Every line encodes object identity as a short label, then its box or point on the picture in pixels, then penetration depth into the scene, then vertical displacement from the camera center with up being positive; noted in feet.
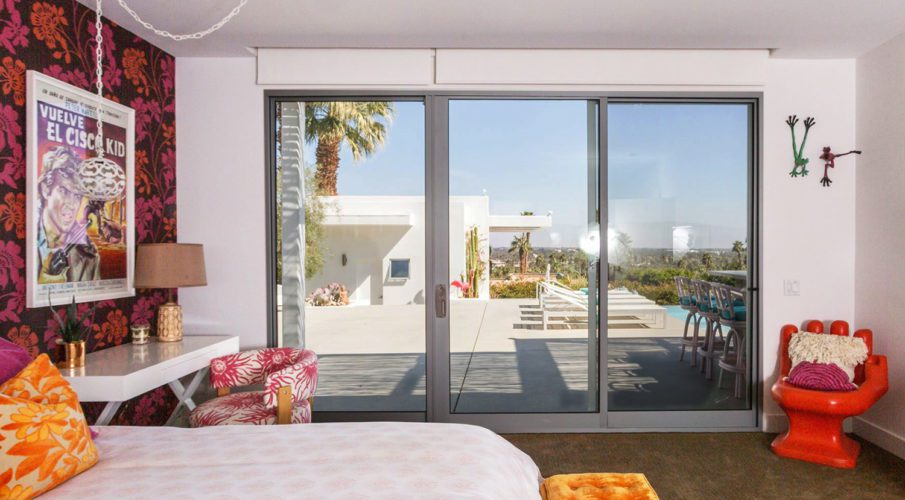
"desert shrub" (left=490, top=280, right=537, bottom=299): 12.44 -0.94
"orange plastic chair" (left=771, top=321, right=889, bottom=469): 10.25 -3.20
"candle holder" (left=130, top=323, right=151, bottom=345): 10.43 -1.60
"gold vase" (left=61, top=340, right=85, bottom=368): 8.46 -1.63
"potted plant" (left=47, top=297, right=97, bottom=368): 8.49 -1.42
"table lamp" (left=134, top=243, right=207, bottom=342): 10.11 -0.32
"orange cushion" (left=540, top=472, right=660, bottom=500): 6.87 -3.08
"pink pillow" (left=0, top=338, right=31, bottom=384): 6.14 -1.27
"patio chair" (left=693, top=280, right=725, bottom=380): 12.55 -1.78
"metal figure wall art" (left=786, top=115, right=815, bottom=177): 11.99 +1.99
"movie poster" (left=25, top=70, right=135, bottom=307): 8.42 +0.80
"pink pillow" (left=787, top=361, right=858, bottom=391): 10.48 -2.52
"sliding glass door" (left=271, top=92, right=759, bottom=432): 12.21 -0.21
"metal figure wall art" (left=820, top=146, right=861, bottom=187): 11.91 +1.84
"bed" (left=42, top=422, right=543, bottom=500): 5.00 -2.17
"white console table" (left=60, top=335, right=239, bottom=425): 8.11 -1.90
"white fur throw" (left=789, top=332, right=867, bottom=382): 10.89 -2.08
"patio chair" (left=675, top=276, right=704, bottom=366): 12.53 -1.42
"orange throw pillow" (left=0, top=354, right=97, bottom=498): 4.94 -1.79
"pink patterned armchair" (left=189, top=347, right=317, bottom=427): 8.62 -2.35
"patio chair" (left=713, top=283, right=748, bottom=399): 12.49 -1.84
